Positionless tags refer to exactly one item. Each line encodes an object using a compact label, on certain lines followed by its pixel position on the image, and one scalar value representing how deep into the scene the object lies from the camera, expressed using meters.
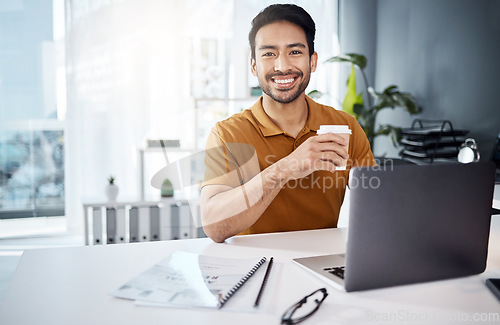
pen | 0.81
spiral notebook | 0.82
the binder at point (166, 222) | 3.13
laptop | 0.81
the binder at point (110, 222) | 3.05
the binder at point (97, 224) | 3.06
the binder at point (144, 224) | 3.06
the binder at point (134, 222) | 3.06
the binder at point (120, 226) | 3.05
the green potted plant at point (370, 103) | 3.20
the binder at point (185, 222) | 3.20
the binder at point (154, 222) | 3.11
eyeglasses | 0.74
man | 1.35
